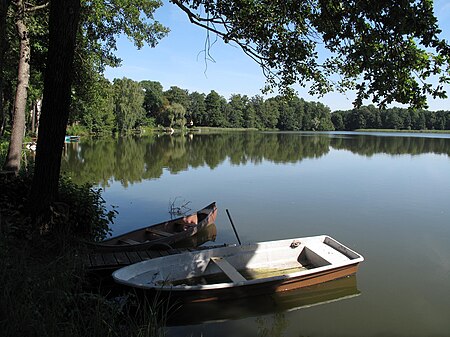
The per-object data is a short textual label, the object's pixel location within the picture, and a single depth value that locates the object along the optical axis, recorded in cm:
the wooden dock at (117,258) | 582
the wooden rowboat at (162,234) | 679
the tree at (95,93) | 1354
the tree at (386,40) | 310
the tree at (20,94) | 885
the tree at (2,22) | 359
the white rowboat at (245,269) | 534
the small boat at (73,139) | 3691
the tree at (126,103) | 5728
